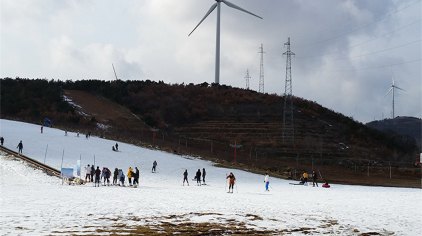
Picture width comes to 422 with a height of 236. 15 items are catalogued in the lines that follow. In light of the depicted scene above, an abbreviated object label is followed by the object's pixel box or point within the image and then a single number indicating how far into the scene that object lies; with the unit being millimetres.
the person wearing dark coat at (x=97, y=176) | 34594
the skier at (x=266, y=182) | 35575
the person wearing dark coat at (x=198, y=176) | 39906
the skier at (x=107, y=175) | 36238
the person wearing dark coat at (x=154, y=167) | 46844
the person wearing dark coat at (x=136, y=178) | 35112
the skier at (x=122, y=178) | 35216
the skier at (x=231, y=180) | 33081
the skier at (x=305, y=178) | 45638
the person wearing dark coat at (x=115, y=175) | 36531
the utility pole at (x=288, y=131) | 74750
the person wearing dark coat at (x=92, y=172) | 36903
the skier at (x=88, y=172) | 37156
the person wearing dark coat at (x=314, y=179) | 44719
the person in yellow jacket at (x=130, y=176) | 35062
